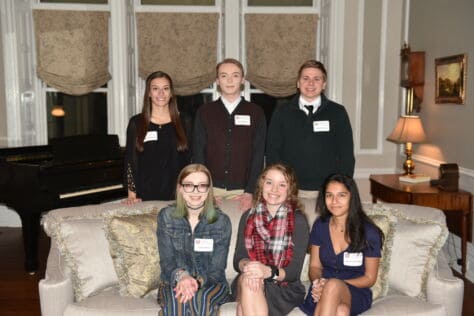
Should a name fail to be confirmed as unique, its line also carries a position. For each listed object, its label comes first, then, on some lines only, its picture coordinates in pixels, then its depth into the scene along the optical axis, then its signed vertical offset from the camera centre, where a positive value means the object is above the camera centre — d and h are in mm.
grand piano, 4004 -580
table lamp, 4477 -212
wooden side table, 3871 -708
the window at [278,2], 5762 +1260
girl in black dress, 3045 -245
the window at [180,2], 5688 +1250
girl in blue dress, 2363 -682
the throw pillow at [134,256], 2502 -741
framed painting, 3994 +268
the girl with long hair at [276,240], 2389 -652
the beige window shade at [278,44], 5664 +761
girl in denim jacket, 2449 -627
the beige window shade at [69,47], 5547 +708
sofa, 2410 -799
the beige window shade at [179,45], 5633 +741
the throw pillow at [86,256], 2508 -744
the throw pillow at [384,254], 2521 -741
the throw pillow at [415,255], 2514 -740
